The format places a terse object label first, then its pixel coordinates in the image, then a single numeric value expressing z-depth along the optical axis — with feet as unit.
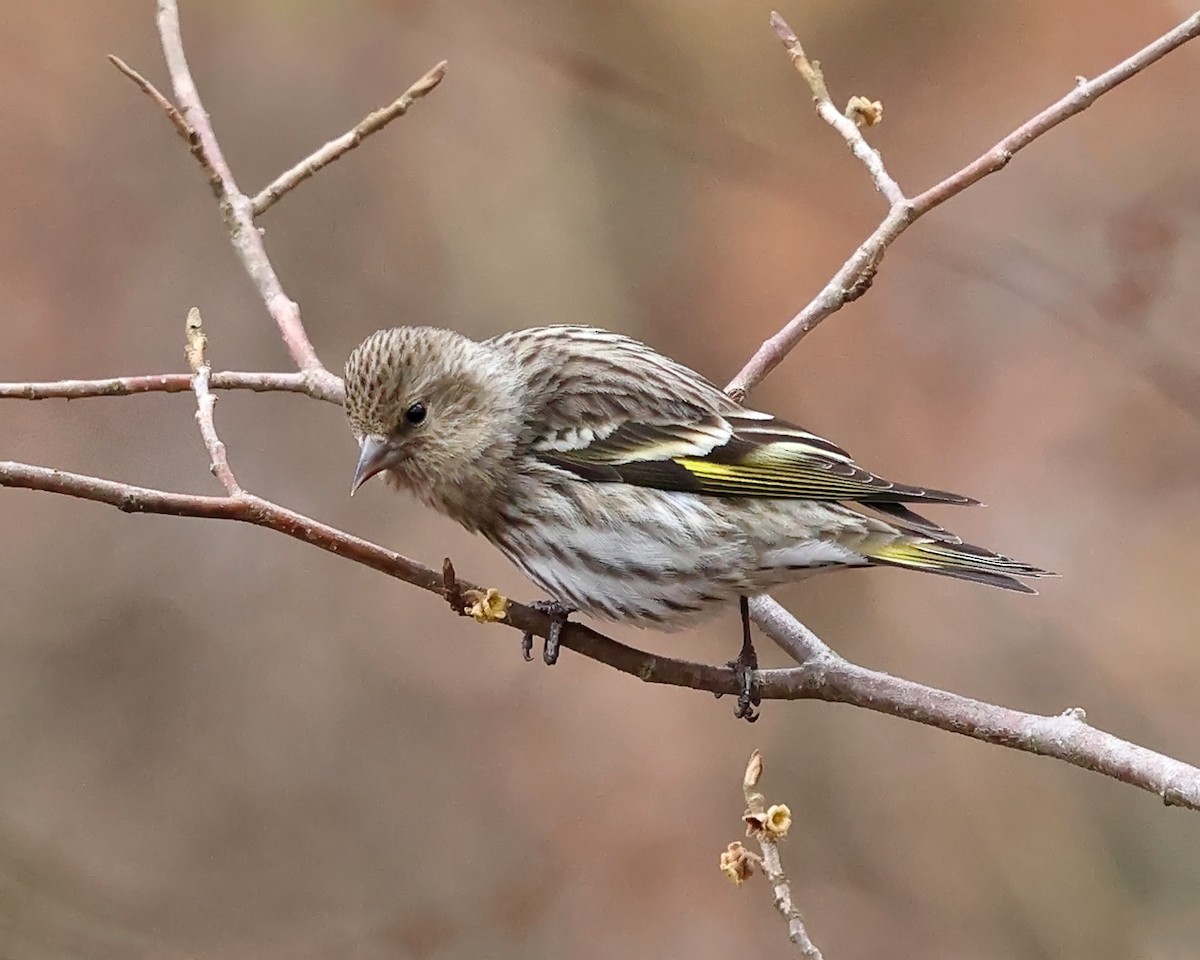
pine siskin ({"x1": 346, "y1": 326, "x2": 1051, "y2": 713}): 23.79
